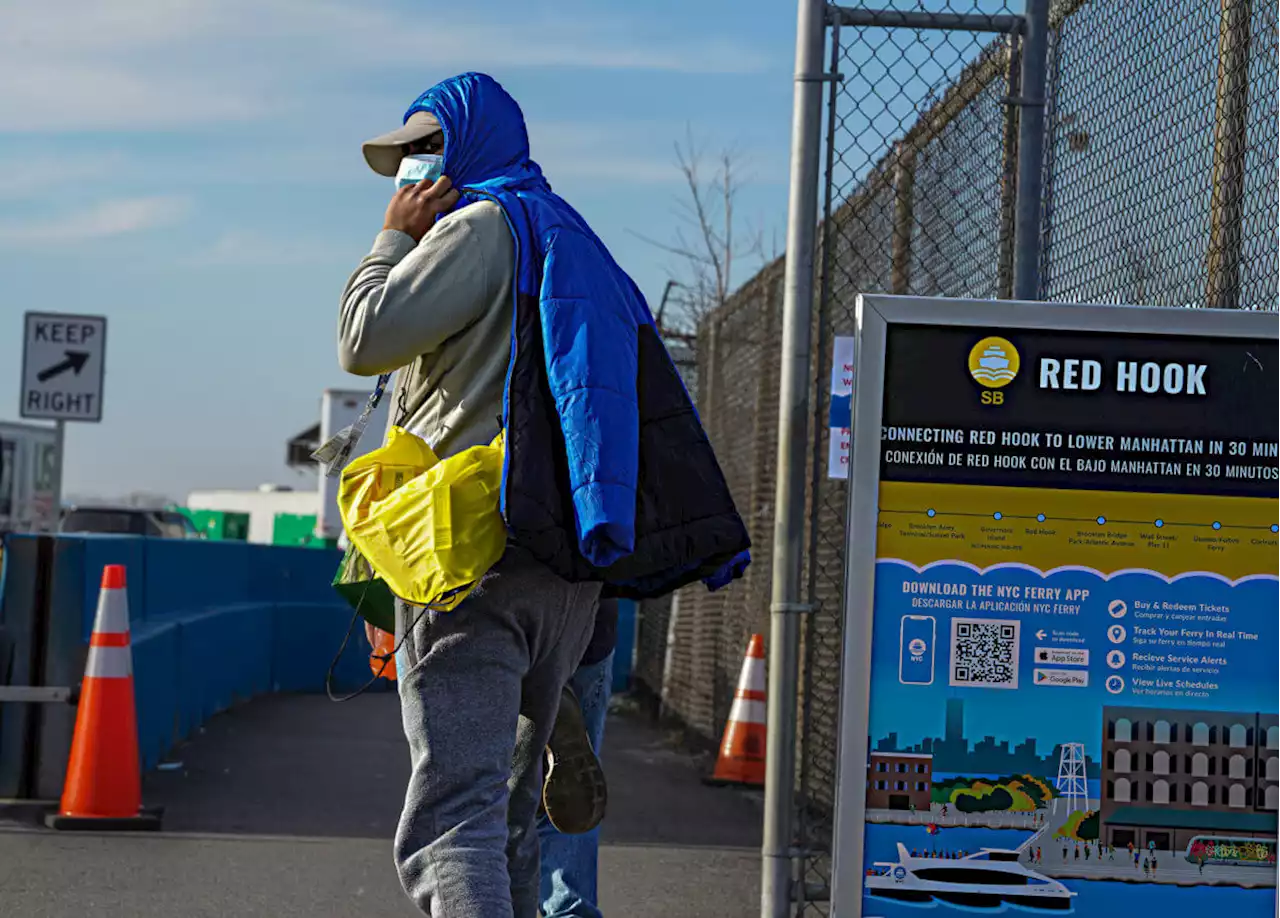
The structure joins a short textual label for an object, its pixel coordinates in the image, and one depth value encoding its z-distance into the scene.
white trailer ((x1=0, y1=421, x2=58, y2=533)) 42.41
